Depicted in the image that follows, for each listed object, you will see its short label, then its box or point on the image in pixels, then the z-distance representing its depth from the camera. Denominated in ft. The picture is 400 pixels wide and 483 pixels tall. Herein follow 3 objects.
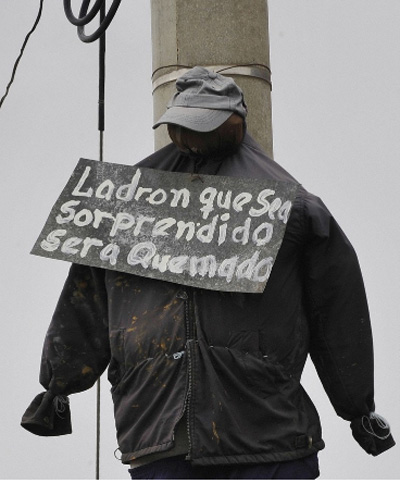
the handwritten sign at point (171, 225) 29.24
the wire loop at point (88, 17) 36.32
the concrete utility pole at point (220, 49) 34.22
